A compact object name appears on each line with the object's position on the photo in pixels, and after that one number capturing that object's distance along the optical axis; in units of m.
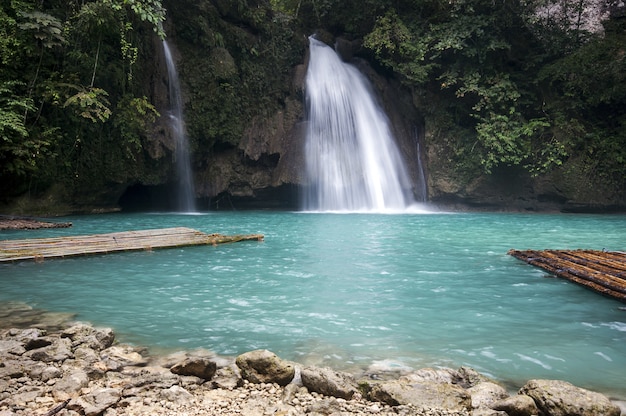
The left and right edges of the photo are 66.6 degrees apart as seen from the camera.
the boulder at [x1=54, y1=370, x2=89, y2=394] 2.99
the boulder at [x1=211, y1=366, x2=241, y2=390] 3.23
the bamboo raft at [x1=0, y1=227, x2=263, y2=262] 8.03
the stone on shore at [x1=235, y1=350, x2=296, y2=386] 3.27
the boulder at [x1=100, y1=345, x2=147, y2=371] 3.50
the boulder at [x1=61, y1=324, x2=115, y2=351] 3.86
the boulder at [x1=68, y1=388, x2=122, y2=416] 2.73
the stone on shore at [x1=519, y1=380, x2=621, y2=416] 2.72
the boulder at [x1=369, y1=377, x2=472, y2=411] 2.90
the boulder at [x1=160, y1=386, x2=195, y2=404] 2.92
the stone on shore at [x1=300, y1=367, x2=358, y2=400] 3.06
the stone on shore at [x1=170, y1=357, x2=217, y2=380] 3.28
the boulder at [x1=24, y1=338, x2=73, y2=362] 3.51
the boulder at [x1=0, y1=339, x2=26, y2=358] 3.53
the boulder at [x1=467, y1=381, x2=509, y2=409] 2.87
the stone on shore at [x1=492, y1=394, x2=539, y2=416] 2.77
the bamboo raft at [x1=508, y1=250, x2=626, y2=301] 5.93
